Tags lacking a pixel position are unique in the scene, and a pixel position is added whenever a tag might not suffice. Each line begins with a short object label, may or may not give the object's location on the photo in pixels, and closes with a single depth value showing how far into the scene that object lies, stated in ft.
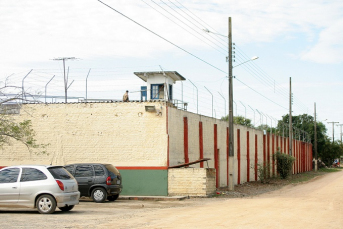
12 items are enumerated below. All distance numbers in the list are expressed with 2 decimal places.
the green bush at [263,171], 142.21
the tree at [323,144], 298.15
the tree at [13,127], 72.04
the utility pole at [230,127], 96.12
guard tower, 122.42
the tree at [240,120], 303.19
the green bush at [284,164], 162.40
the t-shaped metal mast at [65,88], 92.35
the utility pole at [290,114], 166.65
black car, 71.36
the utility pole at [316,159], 258.65
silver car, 52.01
